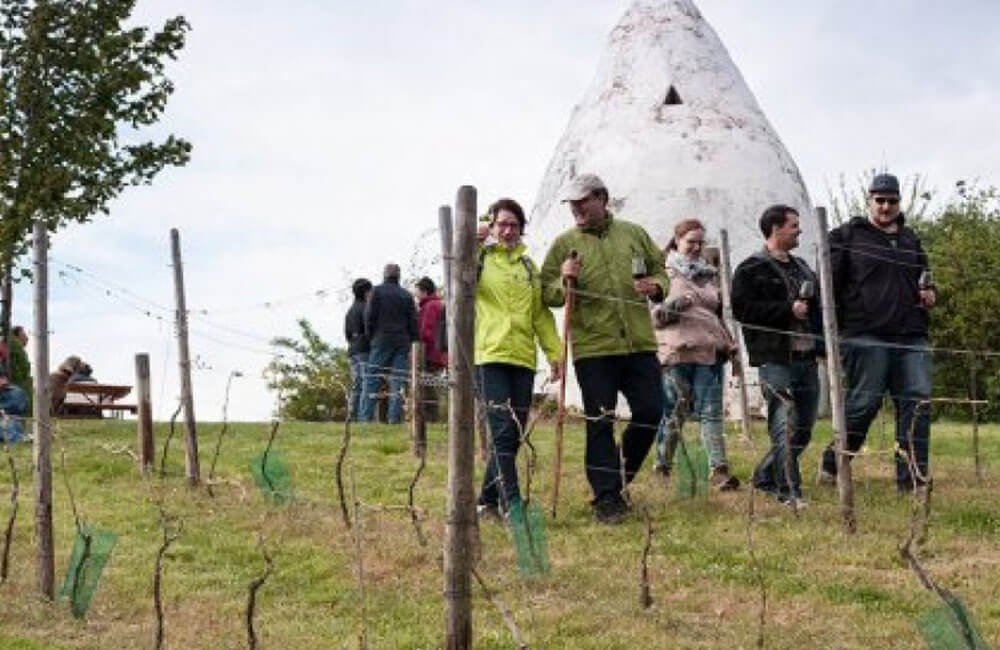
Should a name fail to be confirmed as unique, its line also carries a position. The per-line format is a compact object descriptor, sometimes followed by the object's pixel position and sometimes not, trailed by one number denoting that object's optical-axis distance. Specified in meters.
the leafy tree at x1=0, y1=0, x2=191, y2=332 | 16.20
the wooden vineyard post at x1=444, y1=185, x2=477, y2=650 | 4.79
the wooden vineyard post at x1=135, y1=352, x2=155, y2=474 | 10.16
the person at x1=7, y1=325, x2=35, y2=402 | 14.85
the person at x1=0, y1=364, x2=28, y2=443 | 11.85
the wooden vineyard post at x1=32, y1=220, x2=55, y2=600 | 6.41
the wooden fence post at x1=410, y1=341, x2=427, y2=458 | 10.24
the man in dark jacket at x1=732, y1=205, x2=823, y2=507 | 7.46
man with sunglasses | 7.45
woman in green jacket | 6.83
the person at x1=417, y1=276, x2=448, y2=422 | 13.96
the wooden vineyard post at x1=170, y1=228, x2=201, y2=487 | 9.44
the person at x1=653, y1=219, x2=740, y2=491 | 7.80
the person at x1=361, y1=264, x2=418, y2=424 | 13.50
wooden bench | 17.42
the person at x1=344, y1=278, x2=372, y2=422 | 14.33
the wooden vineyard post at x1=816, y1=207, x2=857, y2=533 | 6.96
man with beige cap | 6.92
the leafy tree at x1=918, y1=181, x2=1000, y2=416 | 22.81
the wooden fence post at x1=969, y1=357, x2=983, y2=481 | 8.67
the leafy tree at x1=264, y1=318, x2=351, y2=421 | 25.39
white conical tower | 14.46
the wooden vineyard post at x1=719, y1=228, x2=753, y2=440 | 11.57
